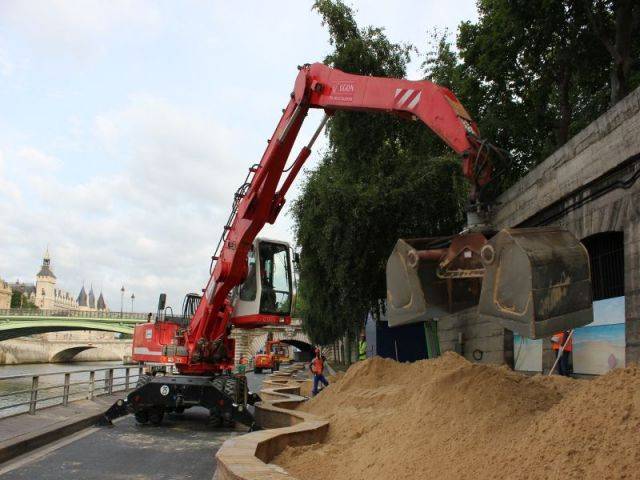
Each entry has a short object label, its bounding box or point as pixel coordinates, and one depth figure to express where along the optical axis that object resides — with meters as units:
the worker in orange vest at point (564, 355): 10.25
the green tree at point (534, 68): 16.22
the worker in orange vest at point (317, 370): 15.88
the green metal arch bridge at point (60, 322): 66.94
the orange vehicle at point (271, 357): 41.57
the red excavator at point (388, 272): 5.08
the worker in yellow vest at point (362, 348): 19.83
